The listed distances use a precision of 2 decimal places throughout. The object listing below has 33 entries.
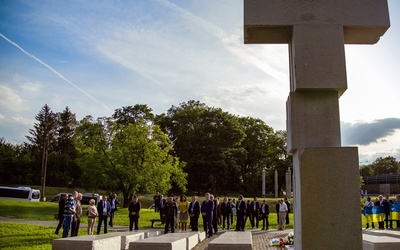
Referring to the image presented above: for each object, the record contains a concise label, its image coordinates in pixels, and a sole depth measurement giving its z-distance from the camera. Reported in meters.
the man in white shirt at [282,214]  21.16
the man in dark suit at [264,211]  21.34
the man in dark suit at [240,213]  19.48
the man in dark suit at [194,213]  18.53
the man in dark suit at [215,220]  18.97
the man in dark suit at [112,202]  21.16
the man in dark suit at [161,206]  21.31
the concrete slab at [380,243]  7.41
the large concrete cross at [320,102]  5.18
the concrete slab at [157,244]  8.58
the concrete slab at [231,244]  8.10
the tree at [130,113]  63.91
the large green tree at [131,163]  37.28
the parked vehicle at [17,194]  42.47
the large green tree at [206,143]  59.56
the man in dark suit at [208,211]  16.86
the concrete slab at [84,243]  8.72
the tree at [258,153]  62.72
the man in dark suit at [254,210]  22.27
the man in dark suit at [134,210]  18.47
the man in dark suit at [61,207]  17.01
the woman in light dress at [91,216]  16.16
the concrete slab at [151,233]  14.08
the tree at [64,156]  68.36
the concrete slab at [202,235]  15.32
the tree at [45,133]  78.06
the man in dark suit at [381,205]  21.14
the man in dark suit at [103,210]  17.55
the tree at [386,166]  107.50
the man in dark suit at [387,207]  22.00
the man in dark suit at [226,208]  21.80
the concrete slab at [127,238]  11.72
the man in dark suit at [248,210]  22.17
